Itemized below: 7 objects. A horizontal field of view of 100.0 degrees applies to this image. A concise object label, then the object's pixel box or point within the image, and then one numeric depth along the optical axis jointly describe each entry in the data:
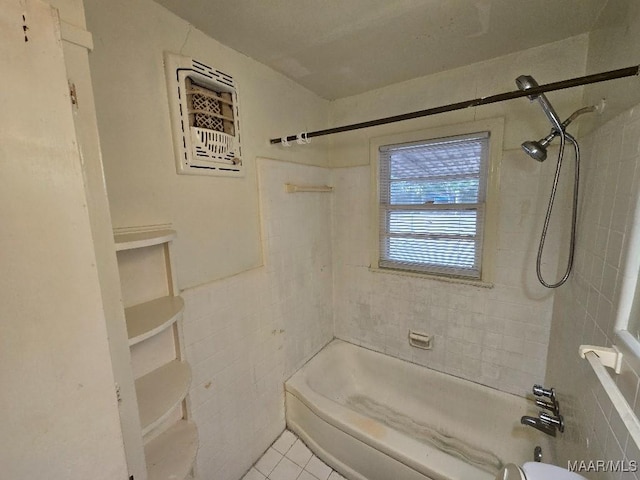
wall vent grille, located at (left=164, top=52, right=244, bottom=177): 1.18
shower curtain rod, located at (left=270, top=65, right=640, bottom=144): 0.83
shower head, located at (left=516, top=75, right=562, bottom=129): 1.10
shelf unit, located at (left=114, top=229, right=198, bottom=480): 0.94
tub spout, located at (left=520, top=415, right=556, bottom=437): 1.37
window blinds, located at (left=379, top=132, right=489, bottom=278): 1.76
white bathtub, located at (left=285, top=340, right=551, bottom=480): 1.39
